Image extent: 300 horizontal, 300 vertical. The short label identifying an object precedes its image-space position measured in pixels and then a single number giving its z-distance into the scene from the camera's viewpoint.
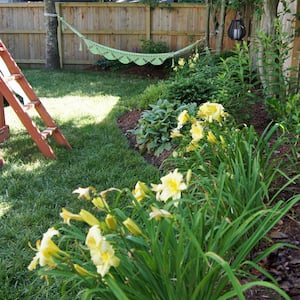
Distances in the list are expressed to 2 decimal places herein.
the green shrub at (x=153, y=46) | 8.80
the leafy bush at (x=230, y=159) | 1.70
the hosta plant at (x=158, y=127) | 3.71
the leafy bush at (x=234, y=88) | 3.20
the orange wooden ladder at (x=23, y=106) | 3.56
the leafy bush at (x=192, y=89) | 4.25
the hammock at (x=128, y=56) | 6.86
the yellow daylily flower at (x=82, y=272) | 1.10
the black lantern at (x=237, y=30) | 6.56
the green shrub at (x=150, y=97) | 5.00
